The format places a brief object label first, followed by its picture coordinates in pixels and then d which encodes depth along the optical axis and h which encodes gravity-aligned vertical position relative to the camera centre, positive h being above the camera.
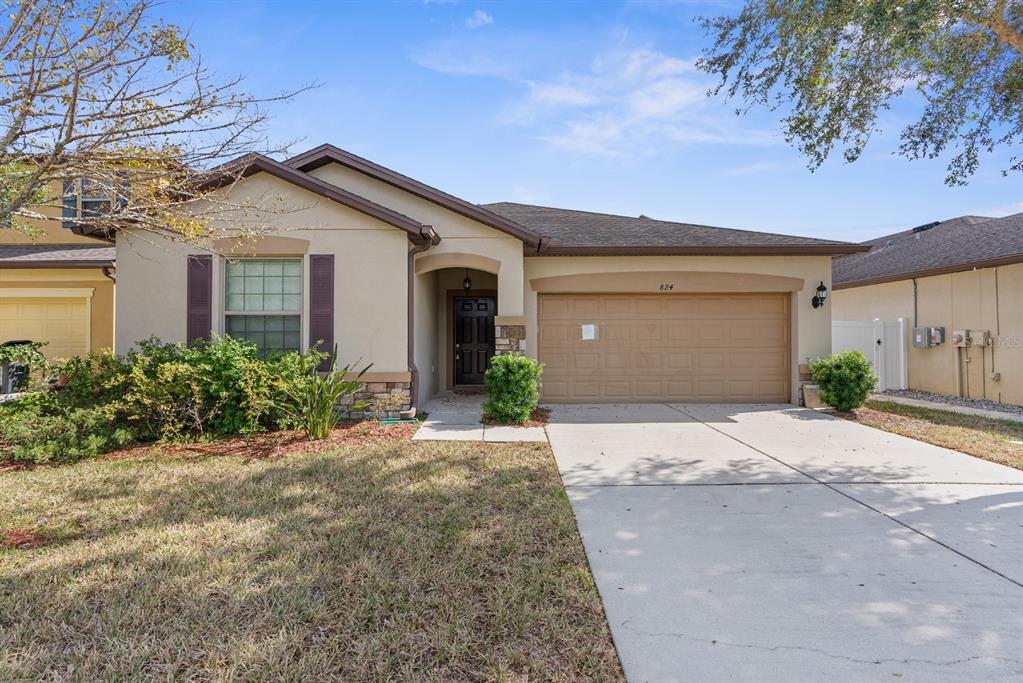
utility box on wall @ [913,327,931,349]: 12.45 +0.32
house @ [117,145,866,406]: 8.30 +1.12
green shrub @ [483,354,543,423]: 8.34 -0.55
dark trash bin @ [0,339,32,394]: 10.61 -0.41
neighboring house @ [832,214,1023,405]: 10.88 +1.25
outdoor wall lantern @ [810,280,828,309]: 10.45 +1.05
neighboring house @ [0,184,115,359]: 11.80 +1.12
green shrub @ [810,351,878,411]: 9.38 -0.50
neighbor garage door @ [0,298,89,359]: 11.97 +0.72
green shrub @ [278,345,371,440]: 7.15 -0.62
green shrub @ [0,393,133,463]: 6.13 -0.92
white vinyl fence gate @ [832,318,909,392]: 12.98 +0.17
